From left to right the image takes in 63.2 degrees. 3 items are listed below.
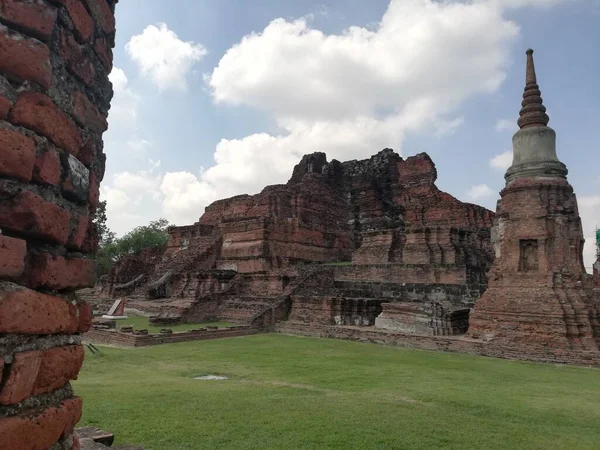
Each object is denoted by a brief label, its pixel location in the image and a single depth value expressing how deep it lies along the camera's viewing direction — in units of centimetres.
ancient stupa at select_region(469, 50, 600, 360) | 1188
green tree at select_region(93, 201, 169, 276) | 4841
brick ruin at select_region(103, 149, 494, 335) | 1727
